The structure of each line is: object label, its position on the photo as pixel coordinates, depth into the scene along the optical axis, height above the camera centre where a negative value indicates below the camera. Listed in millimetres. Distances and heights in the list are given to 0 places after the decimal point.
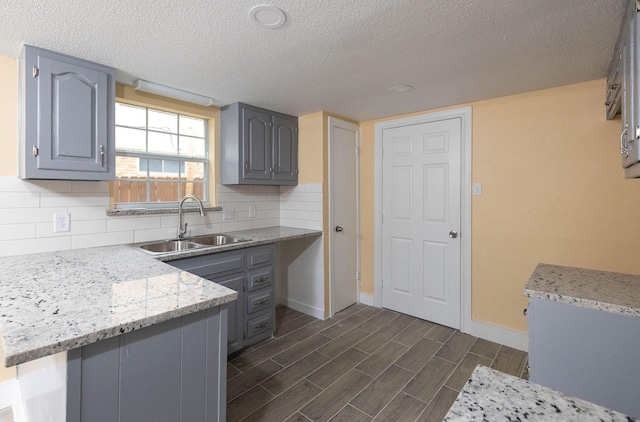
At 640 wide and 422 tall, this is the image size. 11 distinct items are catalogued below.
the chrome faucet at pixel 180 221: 2575 -104
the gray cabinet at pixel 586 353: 1250 -617
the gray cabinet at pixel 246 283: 2268 -606
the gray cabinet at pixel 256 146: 2883 +618
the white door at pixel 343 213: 3293 -42
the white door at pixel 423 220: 2965 -107
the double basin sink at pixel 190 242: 2479 -286
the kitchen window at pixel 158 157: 2498 +449
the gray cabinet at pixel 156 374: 949 -569
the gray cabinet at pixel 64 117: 1772 +551
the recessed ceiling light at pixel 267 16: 1445 +931
